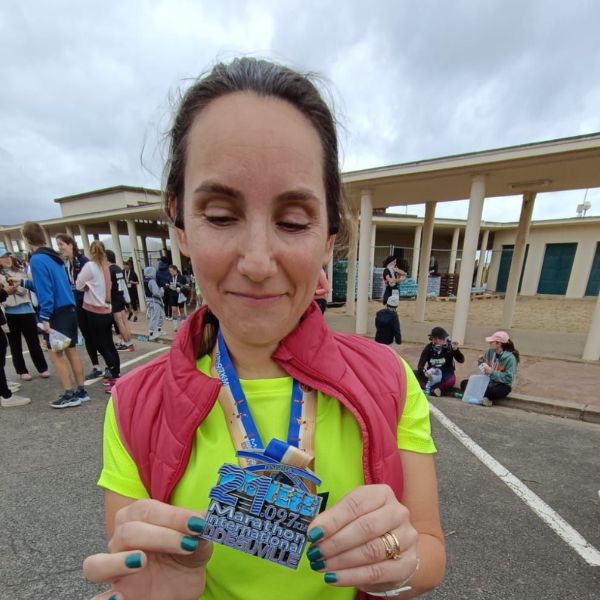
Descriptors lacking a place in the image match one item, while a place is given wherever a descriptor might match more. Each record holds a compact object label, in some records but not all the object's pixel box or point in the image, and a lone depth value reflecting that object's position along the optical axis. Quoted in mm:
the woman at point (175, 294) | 8852
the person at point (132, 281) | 13094
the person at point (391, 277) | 6977
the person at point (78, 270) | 5242
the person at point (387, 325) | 6242
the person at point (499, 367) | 4691
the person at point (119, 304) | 5955
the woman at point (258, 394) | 716
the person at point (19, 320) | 4828
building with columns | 6457
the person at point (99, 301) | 4653
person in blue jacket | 3936
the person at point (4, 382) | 4422
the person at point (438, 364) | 5113
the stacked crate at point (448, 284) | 18219
